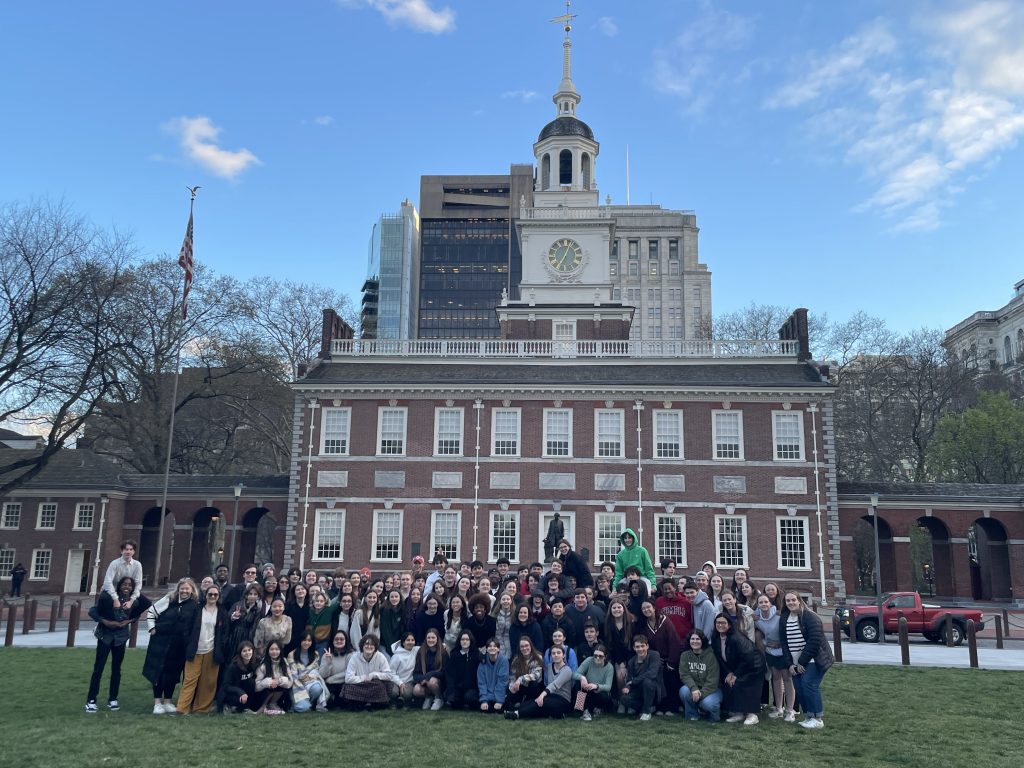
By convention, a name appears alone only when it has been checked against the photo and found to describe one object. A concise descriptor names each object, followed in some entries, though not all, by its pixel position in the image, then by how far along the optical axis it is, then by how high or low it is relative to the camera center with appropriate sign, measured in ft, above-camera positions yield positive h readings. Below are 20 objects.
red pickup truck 70.13 -5.63
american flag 88.25 +30.97
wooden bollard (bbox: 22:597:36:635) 66.74 -6.57
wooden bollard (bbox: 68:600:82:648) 57.52 -5.84
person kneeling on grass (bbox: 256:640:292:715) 35.73 -5.96
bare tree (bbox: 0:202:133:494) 99.25 +26.20
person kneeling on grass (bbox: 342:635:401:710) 36.52 -5.98
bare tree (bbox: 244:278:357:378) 158.61 +42.00
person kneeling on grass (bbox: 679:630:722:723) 35.22 -5.67
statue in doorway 80.26 +1.13
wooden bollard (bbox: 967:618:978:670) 52.21 -5.77
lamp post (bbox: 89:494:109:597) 109.40 -0.14
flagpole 87.46 +30.69
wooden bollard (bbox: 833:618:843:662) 53.21 -5.88
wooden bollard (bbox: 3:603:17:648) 57.26 -6.60
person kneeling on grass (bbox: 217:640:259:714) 35.81 -6.32
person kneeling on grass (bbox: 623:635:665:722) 35.65 -5.80
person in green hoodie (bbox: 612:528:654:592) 49.55 -0.69
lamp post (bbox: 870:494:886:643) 69.05 -2.42
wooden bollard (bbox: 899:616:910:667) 53.14 -6.16
